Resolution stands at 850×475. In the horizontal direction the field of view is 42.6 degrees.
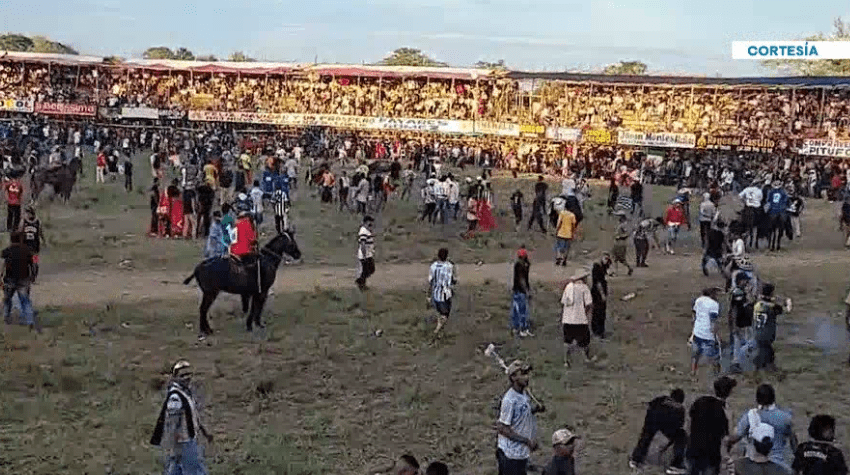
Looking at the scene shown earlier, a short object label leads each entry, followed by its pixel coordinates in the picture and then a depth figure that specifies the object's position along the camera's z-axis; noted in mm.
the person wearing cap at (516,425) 8137
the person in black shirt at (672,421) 9922
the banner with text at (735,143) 44312
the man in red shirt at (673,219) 23141
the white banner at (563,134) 48406
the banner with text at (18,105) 57531
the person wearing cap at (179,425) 8617
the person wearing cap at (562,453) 7301
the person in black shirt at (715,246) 19891
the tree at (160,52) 117069
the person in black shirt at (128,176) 32344
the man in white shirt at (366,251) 17562
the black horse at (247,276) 14906
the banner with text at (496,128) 50147
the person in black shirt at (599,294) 14873
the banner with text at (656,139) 45812
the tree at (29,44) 112138
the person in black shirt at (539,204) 25156
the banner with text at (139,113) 56731
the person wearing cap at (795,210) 25250
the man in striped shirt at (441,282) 15125
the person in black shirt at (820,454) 7266
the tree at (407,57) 106750
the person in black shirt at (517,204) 26250
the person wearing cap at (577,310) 13594
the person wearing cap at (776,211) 23578
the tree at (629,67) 87450
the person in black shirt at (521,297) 15164
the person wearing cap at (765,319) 13133
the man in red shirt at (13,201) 21625
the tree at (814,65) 67750
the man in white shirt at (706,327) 12633
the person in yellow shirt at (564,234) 21000
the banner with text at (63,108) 56656
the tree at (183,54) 118488
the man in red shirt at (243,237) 16078
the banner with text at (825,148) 41781
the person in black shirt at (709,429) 9016
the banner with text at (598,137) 47906
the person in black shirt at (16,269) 14508
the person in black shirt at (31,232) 16203
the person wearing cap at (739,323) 13734
